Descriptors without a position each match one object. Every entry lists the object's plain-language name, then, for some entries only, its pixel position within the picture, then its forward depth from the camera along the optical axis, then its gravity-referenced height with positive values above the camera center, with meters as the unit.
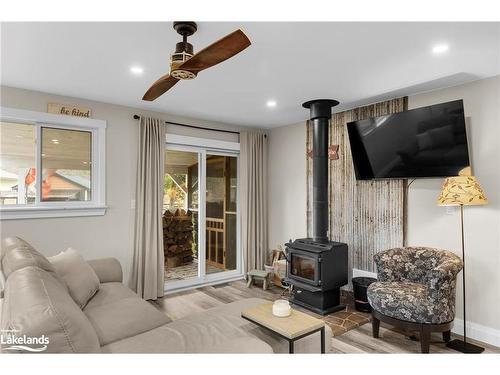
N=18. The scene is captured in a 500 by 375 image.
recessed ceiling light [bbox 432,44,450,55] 2.25 +1.11
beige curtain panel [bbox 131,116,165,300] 3.89 -0.26
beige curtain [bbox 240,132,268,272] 4.99 -0.06
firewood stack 4.56 -0.67
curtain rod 3.95 +1.03
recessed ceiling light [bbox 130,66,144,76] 2.67 +1.14
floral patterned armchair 2.56 -0.89
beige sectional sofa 1.21 -0.87
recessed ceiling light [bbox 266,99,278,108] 3.71 +1.15
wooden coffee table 1.89 -0.86
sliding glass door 4.51 -0.35
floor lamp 2.65 -0.02
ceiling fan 1.59 +0.80
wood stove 3.49 -0.73
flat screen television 2.91 +0.54
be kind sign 3.40 +0.99
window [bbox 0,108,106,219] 3.26 +0.35
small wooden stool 4.47 -1.23
